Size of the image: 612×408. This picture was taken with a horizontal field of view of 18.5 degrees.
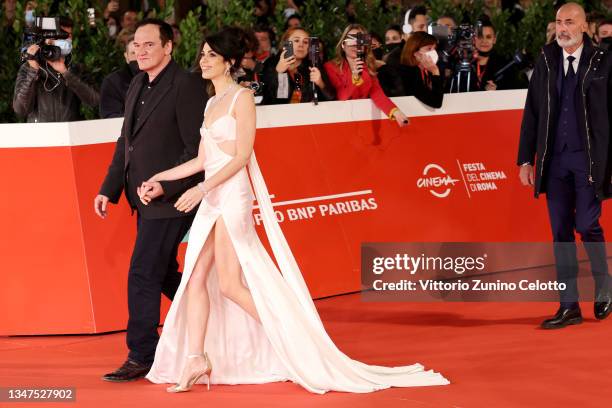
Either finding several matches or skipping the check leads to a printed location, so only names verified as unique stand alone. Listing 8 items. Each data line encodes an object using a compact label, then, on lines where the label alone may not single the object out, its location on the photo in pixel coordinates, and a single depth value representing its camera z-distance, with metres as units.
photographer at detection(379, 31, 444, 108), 15.17
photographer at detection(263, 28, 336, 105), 14.68
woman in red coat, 14.66
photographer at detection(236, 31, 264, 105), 13.82
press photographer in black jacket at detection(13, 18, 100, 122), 13.38
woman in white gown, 9.74
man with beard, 12.40
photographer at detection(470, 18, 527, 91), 17.74
